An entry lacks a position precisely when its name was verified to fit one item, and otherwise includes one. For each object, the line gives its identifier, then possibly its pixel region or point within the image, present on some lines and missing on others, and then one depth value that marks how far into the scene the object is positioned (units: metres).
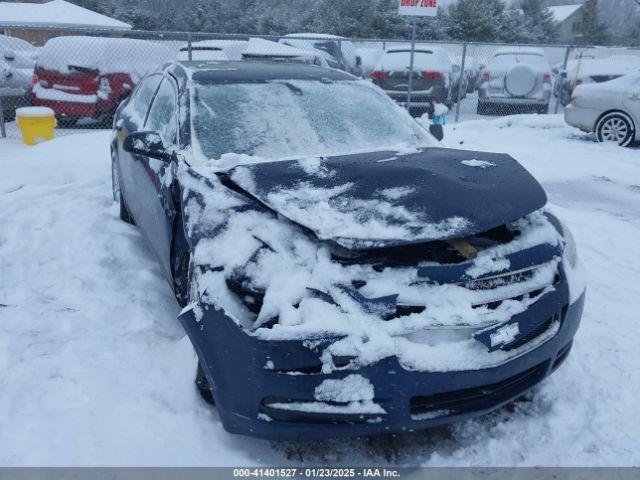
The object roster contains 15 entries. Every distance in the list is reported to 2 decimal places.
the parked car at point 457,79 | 14.19
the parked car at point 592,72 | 13.12
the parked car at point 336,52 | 12.20
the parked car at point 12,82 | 10.11
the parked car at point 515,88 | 12.66
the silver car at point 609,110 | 9.64
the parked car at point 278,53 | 10.85
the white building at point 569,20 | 50.88
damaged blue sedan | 2.11
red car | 9.39
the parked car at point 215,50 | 12.41
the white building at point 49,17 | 27.83
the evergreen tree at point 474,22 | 30.73
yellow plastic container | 8.48
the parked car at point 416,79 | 11.98
